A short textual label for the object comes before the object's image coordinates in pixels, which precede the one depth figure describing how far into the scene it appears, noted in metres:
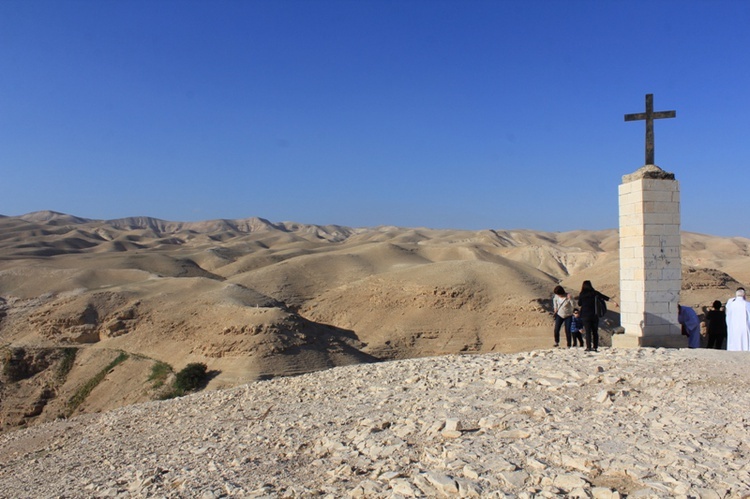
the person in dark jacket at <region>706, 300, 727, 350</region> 10.66
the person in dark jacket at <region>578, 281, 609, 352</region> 10.12
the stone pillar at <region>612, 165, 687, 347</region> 9.80
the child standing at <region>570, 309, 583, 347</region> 10.95
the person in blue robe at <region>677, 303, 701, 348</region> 10.36
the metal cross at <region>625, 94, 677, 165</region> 10.41
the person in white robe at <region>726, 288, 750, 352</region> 9.60
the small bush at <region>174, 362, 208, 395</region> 17.05
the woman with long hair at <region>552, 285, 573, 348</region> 10.94
